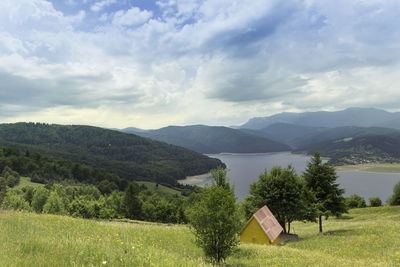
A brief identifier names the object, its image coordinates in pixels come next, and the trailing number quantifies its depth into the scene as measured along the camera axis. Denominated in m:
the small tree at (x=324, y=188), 31.55
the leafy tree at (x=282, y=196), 33.44
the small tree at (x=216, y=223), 14.17
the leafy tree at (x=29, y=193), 80.89
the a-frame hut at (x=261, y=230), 27.50
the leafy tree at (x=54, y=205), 52.31
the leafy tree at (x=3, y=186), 64.45
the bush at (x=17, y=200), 54.29
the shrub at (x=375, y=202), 82.44
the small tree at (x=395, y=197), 73.75
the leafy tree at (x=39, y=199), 65.25
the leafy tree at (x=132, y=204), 80.62
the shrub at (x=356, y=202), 84.46
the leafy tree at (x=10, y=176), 97.94
